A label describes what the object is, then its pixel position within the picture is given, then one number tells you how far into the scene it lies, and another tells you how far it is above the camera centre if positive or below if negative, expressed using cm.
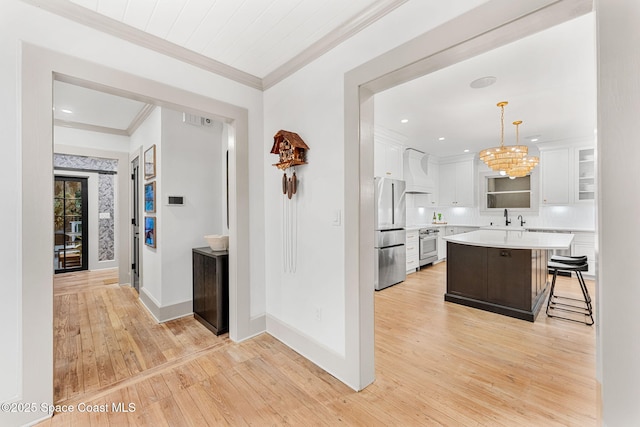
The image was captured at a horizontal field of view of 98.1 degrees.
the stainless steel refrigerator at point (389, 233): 450 -37
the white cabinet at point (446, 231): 665 -51
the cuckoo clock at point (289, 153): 237 +51
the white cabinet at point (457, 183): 682 +70
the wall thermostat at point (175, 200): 328 +14
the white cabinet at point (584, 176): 543 +67
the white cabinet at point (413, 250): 546 -80
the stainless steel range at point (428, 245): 584 -75
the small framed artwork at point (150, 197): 345 +20
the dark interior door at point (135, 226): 427 -21
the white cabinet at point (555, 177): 560 +69
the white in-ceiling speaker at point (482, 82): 295 +140
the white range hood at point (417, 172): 591 +86
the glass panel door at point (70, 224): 589 -24
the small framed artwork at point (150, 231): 348 -24
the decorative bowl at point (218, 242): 304 -33
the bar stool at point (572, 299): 331 -114
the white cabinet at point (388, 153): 475 +105
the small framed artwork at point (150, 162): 346 +65
